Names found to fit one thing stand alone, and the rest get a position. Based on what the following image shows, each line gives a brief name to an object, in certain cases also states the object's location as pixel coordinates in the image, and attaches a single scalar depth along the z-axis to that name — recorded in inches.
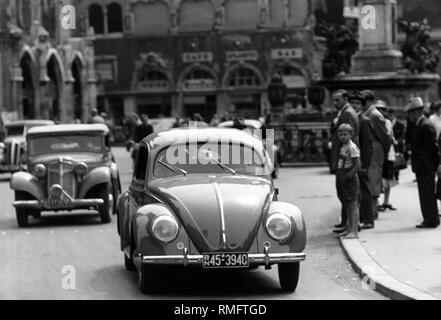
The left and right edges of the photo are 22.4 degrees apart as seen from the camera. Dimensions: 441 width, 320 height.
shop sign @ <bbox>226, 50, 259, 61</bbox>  2844.5
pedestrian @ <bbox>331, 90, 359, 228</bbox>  602.9
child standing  578.9
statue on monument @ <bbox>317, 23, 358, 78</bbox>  1547.7
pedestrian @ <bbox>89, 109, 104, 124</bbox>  1132.3
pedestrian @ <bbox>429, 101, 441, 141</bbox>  754.1
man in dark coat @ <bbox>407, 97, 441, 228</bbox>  616.4
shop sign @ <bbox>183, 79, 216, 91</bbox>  2847.0
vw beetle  420.8
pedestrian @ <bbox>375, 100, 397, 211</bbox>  702.5
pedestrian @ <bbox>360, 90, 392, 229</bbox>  652.1
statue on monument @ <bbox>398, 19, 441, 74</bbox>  1454.2
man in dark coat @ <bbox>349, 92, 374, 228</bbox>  618.8
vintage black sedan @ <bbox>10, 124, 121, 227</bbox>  703.1
